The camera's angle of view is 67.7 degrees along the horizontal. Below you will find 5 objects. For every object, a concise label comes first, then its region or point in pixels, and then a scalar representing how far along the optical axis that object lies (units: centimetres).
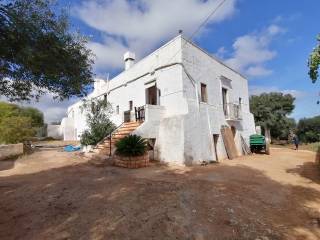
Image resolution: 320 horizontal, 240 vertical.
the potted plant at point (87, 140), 1489
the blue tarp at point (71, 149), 1799
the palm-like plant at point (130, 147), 1066
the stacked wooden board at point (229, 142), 1549
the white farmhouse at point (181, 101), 1251
